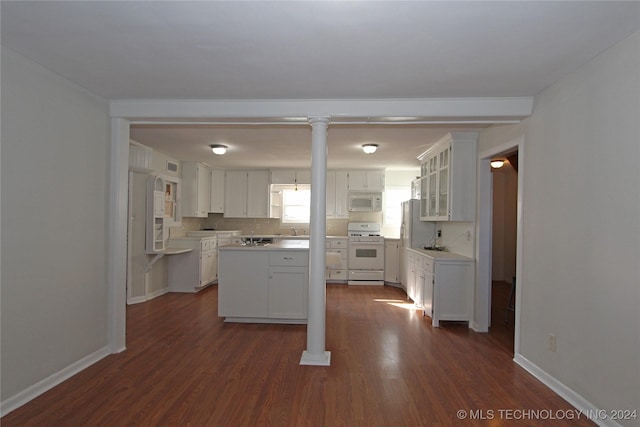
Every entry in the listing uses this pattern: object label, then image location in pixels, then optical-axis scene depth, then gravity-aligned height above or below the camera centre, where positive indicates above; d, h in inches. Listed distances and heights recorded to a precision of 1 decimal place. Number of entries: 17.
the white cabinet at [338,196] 284.2 +15.3
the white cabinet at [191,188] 257.9 +17.3
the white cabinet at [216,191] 282.0 +16.9
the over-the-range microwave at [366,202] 280.5 +10.8
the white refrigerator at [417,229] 223.6 -8.0
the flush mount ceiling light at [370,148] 192.9 +37.8
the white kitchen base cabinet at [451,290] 167.5 -34.9
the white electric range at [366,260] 267.1 -34.0
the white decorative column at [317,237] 127.7 -8.4
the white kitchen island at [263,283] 167.2 -33.9
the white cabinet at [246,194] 290.0 +15.7
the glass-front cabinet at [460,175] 170.2 +20.9
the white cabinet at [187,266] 235.5 -37.2
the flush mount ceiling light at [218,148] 203.2 +37.3
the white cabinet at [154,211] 209.0 -0.2
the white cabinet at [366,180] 281.7 +28.7
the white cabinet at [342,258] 272.4 -33.5
